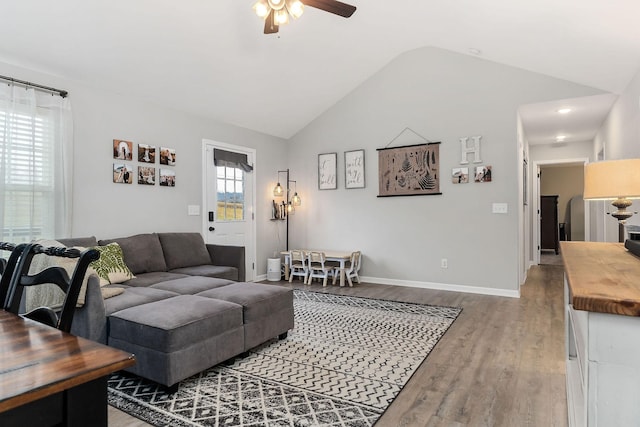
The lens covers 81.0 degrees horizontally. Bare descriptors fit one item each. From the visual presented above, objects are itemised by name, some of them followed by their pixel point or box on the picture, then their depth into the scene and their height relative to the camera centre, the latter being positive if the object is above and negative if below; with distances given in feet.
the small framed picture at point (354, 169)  19.03 +2.34
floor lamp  20.24 +0.92
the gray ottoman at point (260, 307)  9.17 -2.39
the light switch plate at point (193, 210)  15.94 +0.20
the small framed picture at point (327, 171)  19.86 +2.34
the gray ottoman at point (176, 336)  7.26 -2.50
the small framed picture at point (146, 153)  14.08 +2.35
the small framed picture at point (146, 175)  14.10 +1.52
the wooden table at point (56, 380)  2.52 -1.15
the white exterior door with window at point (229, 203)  16.79 +0.53
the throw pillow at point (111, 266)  10.50 -1.49
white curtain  10.44 +1.50
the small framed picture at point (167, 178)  14.85 +1.50
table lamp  6.85 +0.63
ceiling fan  8.43 +4.75
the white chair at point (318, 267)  17.91 -2.58
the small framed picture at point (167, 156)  14.85 +2.36
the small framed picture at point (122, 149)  13.28 +2.37
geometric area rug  6.61 -3.52
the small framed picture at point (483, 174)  15.85 +1.71
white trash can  19.22 -2.82
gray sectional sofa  7.38 -2.25
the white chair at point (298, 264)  18.61 -2.52
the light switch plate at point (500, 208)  15.53 +0.25
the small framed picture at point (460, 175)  16.37 +1.70
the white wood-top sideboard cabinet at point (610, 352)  3.20 -1.21
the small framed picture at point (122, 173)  13.27 +1.49
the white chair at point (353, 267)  17.98 -2.58
